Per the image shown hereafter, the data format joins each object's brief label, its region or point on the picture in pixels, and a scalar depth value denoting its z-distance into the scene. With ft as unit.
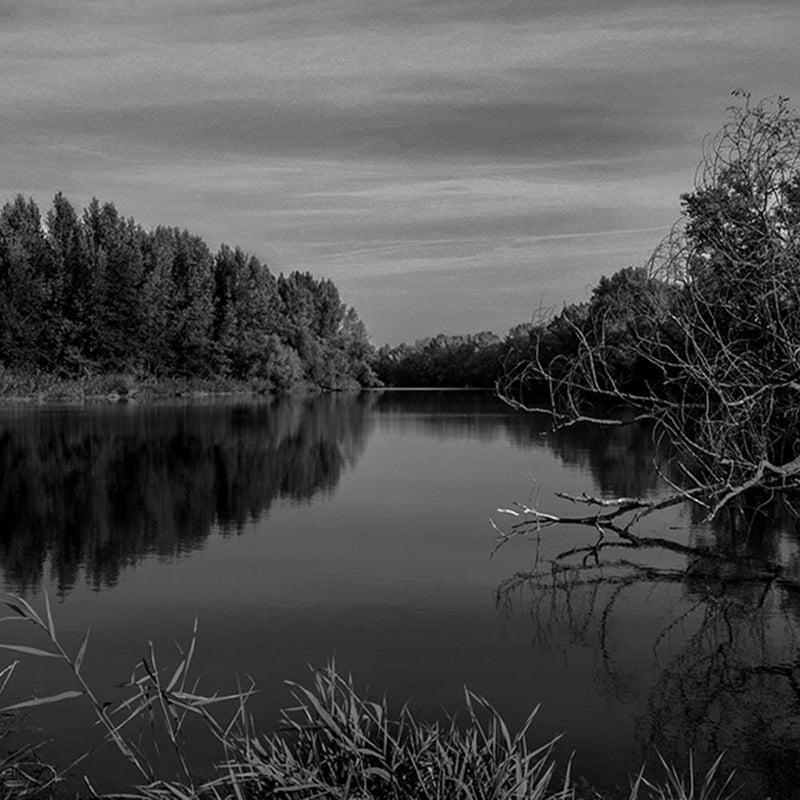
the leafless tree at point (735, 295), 27.91
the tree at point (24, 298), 183.42
